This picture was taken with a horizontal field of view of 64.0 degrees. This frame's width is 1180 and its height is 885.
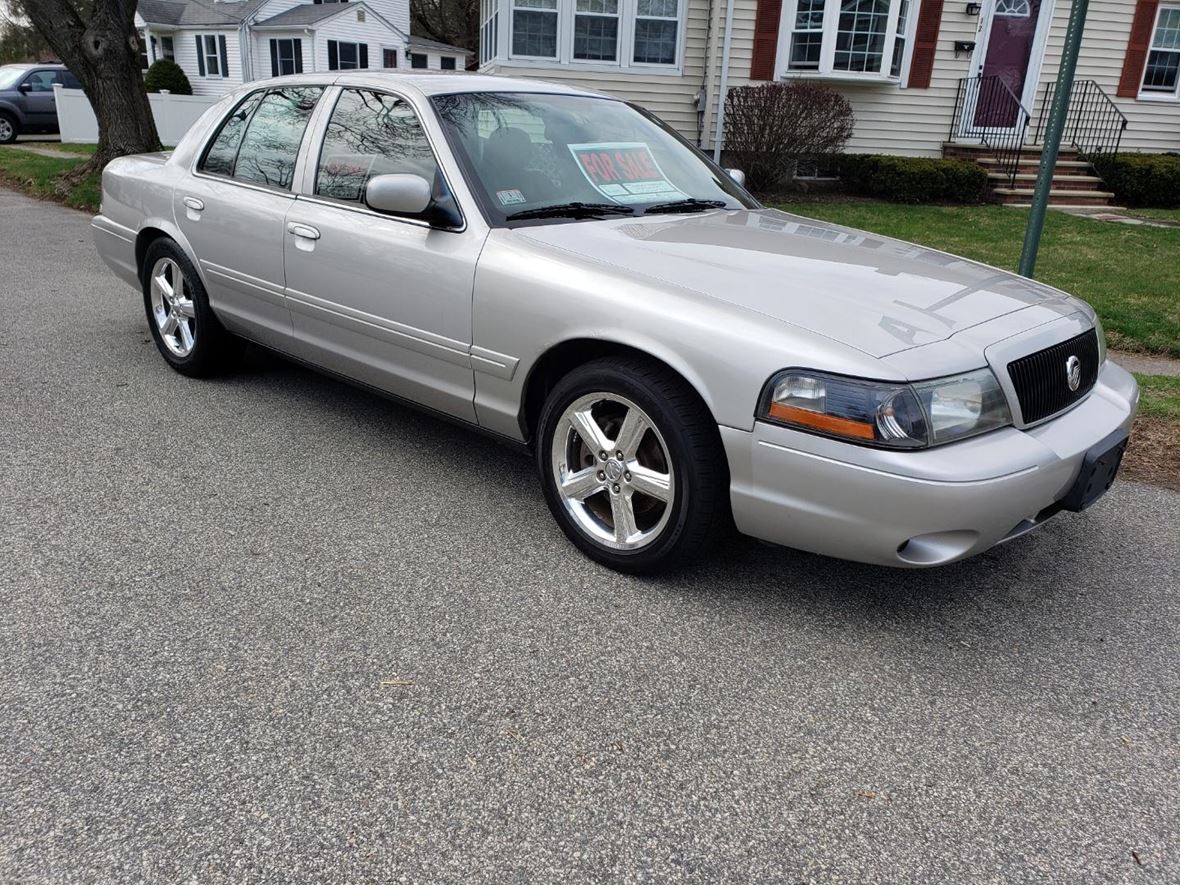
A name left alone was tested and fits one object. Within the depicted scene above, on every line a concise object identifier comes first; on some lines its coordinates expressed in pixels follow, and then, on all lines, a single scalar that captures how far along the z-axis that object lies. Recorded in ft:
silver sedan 8.89
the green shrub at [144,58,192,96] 104.68
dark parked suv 73.82
